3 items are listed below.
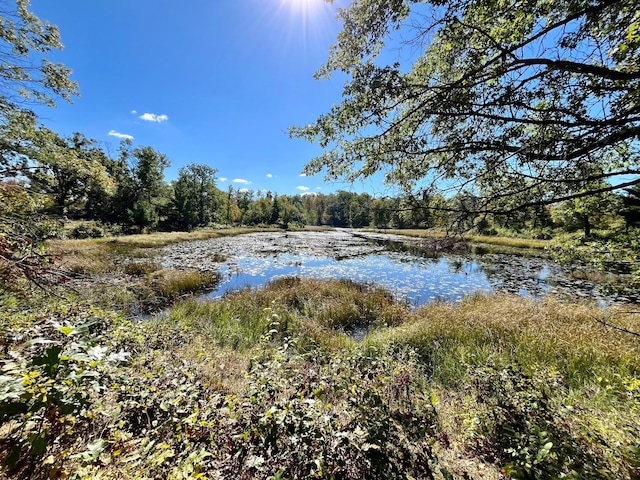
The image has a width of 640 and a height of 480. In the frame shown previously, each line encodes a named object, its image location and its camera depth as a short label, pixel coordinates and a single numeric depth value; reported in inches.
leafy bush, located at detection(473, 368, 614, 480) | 72.6
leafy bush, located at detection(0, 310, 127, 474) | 54.1
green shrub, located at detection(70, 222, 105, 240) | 879.7
